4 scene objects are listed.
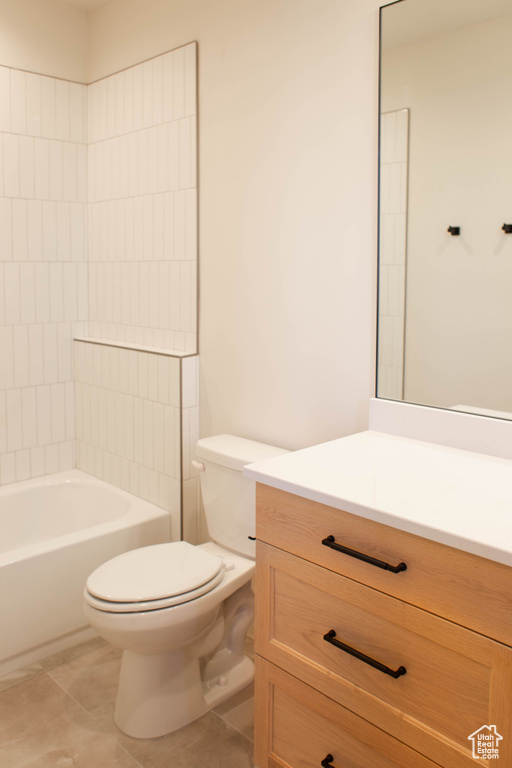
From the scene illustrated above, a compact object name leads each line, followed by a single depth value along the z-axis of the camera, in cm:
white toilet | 173
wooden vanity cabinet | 108
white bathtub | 210
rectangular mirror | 152
